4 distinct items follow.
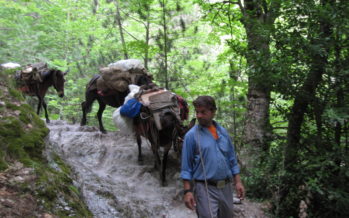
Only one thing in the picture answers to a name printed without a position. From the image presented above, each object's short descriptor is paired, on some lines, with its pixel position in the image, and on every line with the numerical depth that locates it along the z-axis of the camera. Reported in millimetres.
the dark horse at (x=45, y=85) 10116
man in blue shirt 2762
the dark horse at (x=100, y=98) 8625
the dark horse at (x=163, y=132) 5750
